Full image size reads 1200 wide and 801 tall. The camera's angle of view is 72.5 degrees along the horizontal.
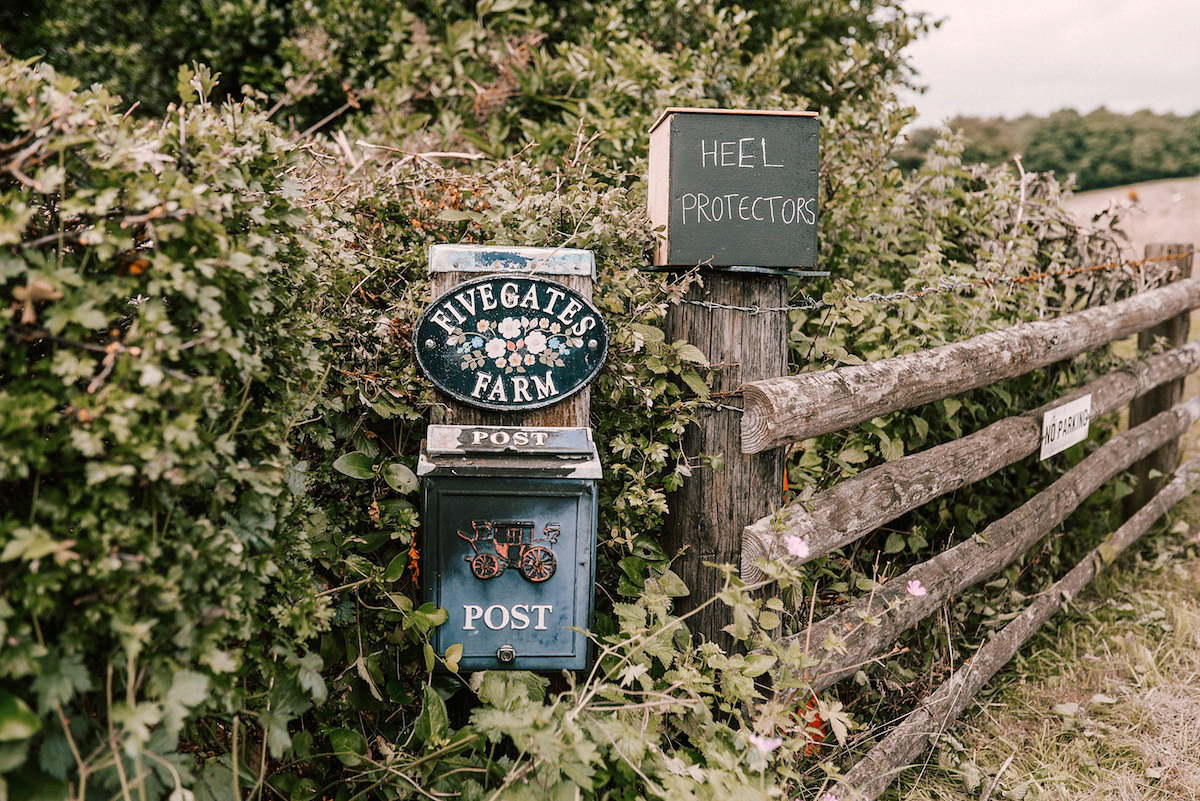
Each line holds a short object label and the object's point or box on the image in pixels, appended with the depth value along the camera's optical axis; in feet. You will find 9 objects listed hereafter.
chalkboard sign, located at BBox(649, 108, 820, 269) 7.80
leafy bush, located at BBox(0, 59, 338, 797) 4.66
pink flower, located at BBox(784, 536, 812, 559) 7.16
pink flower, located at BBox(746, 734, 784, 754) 6.15
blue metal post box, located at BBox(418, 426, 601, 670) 7.13
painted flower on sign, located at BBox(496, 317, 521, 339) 7.39
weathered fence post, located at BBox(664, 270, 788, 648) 7.88
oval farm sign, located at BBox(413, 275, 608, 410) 7.33
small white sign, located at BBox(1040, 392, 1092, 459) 11.41
